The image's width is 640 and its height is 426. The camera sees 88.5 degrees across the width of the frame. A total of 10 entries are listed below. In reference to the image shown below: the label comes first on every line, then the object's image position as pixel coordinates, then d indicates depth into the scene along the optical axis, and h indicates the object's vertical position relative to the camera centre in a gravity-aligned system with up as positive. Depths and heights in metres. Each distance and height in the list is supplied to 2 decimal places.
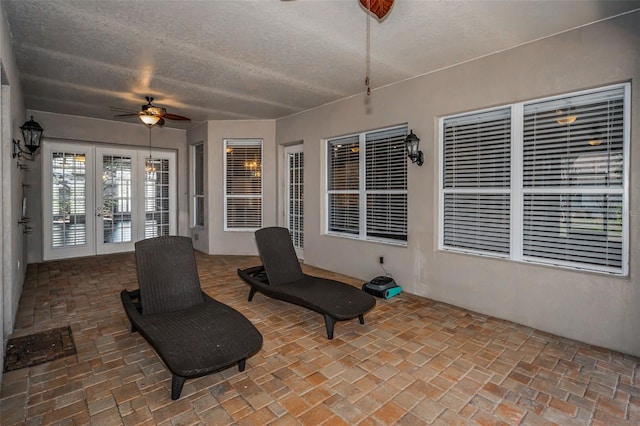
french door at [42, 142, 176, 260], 6.88 +0.26
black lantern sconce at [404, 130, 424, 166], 4.45 +0.84
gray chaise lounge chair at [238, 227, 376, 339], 3.42 -0.95
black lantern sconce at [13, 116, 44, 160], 4.46 +1.02
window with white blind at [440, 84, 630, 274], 3.18 +0.32
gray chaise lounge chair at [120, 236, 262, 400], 2.35 -1.00
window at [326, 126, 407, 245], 5.04 +0.40
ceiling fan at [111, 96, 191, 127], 5.12 +1.48
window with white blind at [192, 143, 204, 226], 8.09 +0.58
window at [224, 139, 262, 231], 7.52 +0.63
